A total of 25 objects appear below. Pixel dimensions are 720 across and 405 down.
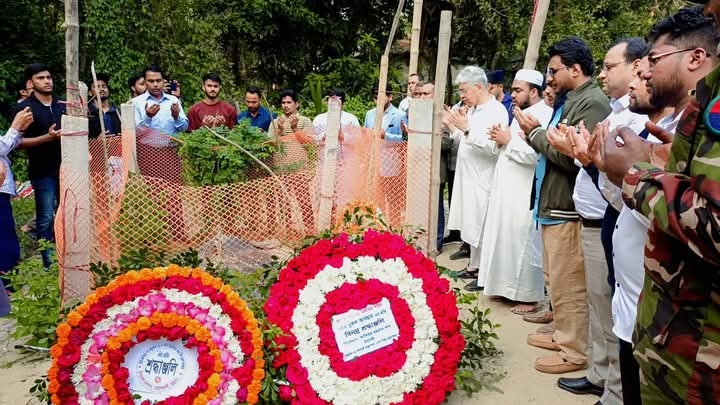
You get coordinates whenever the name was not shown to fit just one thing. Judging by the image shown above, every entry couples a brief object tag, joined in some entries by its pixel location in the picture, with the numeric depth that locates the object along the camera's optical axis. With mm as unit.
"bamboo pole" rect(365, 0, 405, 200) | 4145
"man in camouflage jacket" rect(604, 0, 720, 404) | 1279
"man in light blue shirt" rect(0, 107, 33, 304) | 4680
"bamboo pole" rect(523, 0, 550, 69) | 4230
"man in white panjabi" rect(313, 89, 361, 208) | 4199
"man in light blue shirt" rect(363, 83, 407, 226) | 3955
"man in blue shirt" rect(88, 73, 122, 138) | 6156
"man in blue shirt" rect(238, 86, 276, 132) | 7327
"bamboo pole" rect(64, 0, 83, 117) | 3461
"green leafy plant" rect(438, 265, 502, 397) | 3328
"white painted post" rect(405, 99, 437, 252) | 3641
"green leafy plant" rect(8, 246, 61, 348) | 3680
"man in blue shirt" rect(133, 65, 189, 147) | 6758
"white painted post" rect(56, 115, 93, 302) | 3379
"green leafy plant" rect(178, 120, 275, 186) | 5141
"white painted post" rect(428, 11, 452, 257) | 3667
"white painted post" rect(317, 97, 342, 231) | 3947
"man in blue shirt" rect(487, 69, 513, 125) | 6324
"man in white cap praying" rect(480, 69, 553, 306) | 4332
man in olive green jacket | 3371
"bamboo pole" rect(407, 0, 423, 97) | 4075
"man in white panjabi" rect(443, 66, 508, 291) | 4793
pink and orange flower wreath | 2650
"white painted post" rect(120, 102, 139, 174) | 5385
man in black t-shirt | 5270
